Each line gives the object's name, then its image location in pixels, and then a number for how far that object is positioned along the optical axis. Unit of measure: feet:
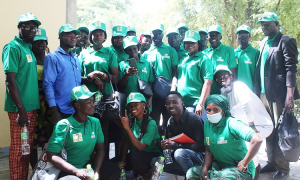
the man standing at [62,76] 11.82
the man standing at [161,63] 15.55
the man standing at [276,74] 14.06
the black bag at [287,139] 13.32
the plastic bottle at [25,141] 11.68
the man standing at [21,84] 11.40
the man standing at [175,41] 16.55
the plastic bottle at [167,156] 12.37
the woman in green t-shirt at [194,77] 14.01
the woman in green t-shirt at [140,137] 12.60
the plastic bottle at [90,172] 10.28
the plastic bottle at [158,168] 12.01
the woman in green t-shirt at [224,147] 10.61
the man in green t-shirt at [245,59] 15.78
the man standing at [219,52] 15.57
